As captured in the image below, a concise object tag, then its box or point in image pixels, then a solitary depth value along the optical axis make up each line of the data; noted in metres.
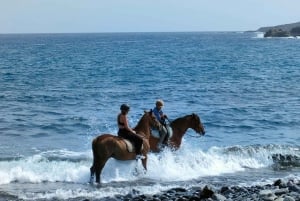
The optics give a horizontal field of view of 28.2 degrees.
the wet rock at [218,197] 14.57
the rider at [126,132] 18.42
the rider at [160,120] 20.45
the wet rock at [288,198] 13.61
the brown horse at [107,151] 17.98
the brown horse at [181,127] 21.19
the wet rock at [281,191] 15.14
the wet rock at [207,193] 14.88
